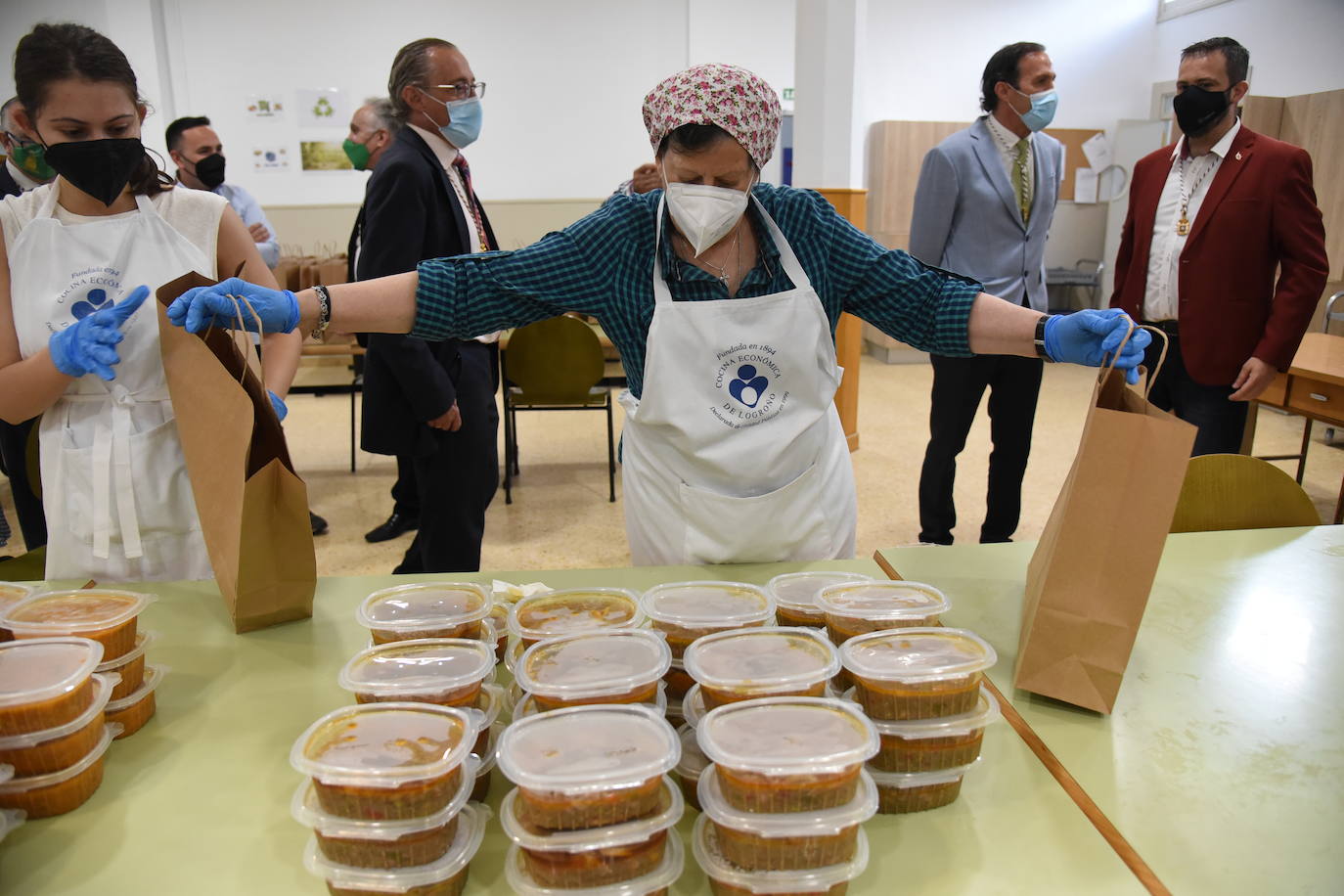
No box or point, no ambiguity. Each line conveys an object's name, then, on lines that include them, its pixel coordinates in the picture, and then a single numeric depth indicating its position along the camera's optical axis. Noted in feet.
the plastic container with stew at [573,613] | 3.67
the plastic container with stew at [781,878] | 2.54
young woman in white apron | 4.83
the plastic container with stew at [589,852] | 2.48
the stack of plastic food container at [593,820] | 2.50
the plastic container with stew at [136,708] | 3.51
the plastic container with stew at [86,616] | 3.55
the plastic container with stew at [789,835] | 2.53
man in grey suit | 10.21
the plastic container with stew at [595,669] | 3.05
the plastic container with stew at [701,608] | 3.64
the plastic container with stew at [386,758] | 2.59
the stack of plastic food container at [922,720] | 3.04
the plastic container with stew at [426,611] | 3.68
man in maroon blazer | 8.97
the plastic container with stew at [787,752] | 2.56
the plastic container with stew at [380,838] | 2.59
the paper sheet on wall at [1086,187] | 25.85
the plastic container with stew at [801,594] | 3.91
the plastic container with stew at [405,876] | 2.58
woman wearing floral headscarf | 4.72
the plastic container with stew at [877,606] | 3.65
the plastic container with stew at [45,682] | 3.00
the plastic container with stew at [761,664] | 3.05
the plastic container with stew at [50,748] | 2.98
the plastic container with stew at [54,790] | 2.98
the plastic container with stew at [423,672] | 3.14
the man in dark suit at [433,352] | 7.48
